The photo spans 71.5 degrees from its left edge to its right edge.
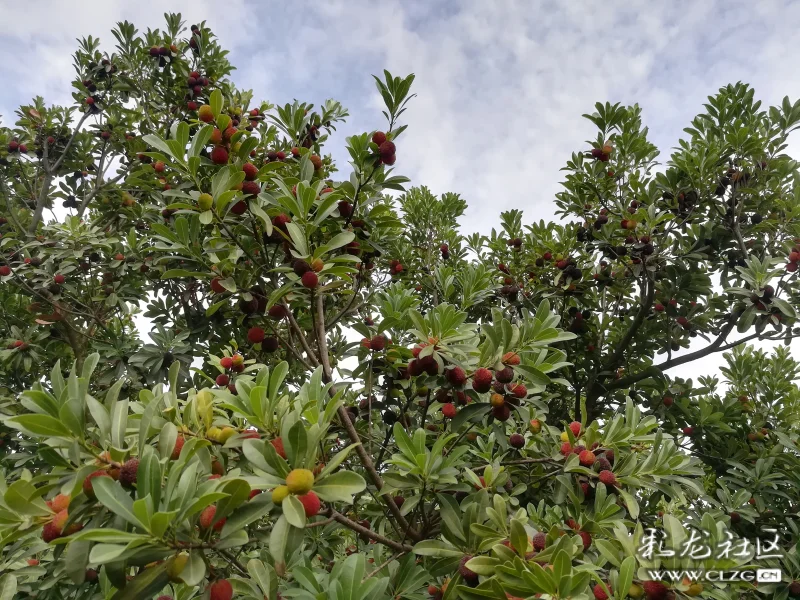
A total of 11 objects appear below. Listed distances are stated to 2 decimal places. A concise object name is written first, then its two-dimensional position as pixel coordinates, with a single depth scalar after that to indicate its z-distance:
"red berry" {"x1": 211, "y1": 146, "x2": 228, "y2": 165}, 0.87
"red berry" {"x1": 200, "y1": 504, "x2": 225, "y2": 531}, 0.51
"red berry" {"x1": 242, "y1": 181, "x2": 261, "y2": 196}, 0.83
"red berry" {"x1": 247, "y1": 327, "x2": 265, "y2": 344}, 0.96
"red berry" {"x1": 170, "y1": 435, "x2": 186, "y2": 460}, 0.58
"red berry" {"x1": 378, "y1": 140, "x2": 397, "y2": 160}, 0.84
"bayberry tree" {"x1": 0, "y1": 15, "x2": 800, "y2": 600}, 0.54
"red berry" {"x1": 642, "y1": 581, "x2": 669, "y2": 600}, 0.62
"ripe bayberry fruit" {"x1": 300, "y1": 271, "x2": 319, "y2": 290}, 0.76
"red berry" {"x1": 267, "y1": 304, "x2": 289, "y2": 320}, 0.85
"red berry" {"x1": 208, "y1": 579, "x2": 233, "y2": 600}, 0.54
